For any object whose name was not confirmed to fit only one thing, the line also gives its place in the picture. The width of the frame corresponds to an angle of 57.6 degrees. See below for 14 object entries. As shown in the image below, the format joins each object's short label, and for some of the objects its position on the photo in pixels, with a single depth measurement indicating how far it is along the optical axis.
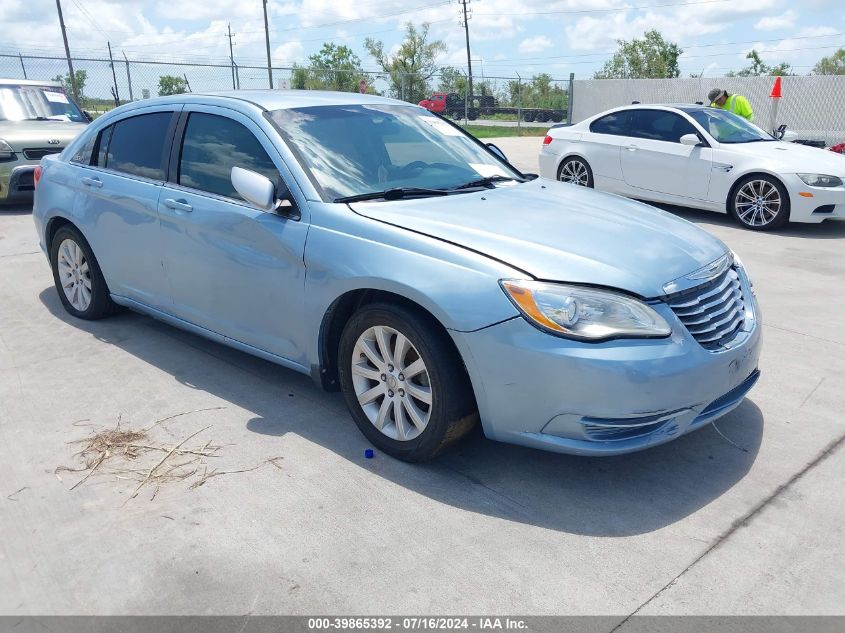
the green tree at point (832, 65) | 52.47
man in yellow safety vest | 11.14
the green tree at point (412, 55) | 49.56
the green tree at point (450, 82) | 33.41
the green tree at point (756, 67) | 53.83
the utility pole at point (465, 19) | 50.16
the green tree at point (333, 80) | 34.97
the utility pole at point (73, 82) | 20.85
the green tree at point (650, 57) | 47.69
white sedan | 8.78
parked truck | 33.25
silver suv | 10.12
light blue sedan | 3.06
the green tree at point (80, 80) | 21.61
